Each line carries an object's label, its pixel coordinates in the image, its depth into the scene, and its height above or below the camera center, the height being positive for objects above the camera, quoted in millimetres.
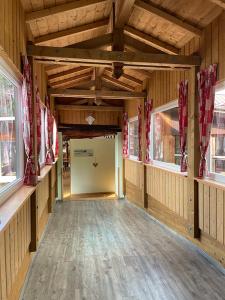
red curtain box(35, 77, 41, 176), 3479 +339
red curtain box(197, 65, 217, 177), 3131 +461
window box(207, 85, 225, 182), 3102 -12
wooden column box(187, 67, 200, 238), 3518 -192
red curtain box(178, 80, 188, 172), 3770 +353
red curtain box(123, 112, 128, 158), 7184 +237
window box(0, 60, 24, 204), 2301 +105
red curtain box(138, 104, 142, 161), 5908 +364
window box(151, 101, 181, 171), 4434 +107
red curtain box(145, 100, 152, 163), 5383 +382
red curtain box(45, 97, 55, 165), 5000 +174
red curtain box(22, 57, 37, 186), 2807 +189
